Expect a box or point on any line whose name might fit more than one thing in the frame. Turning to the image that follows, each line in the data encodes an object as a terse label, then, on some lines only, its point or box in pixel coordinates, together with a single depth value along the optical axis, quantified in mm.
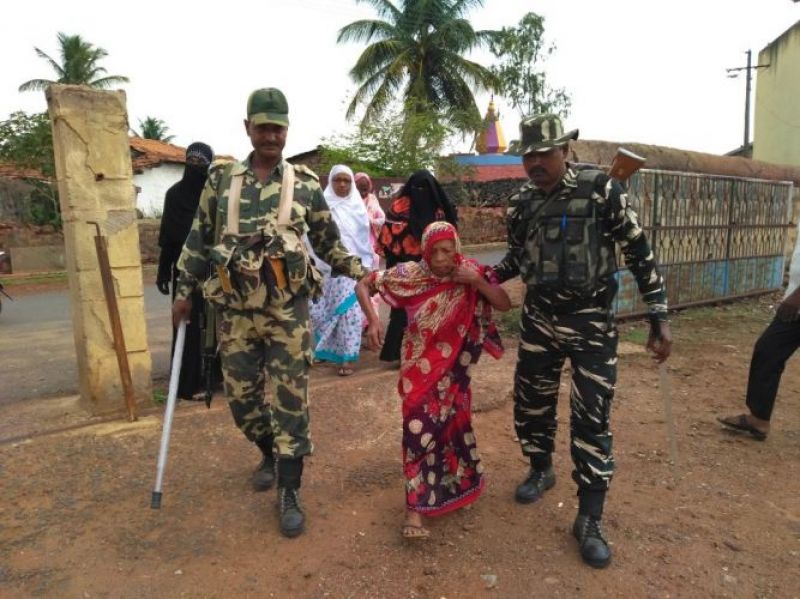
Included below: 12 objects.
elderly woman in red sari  2611
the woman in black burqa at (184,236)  4258
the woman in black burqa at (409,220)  4957
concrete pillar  3812
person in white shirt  3643
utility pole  27383
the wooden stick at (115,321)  3857
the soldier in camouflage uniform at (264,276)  2635
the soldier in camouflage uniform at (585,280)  2516
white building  23031
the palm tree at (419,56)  23109
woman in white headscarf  5152
